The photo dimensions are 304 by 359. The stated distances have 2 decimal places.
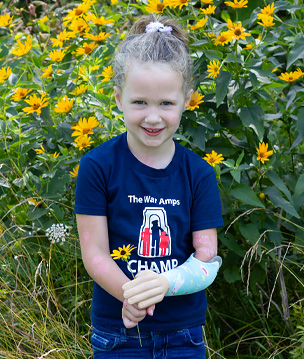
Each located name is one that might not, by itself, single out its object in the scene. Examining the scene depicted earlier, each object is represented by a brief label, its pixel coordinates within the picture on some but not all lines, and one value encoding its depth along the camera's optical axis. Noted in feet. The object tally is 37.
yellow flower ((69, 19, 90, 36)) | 8.85
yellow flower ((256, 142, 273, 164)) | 7.37
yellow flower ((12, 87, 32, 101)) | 8.55
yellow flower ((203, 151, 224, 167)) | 7.24
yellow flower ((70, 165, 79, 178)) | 8.18
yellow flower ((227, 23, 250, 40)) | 7.39
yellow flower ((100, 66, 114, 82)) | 8.69
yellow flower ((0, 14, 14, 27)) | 9.49
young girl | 5.63
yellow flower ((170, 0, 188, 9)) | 7.63
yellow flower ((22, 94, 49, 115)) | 8.30
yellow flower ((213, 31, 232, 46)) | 7.45
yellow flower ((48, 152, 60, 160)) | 8.02
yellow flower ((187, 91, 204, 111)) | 7.59
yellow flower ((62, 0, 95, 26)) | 8.80
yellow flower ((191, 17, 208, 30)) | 7.68
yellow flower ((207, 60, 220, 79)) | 7.48
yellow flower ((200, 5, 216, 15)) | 7.73
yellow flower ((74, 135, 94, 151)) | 7.88
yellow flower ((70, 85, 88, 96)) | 8.88
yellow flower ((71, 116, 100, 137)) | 7.80
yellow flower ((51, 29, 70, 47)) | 9.25
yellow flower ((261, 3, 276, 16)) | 7.88
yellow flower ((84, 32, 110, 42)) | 8.86
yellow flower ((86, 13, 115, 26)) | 8.85
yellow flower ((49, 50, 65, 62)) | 9.04
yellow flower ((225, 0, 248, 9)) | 7.69
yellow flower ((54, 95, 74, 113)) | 8.34
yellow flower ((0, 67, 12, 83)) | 8.89
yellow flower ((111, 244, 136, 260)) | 5.21
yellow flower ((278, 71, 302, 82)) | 8.01
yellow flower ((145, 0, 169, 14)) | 7.91
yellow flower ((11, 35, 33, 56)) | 8.82
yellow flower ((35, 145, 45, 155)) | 8.24
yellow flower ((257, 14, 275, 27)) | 7.81
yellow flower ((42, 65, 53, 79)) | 8.98
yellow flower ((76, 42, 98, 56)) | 8.82
